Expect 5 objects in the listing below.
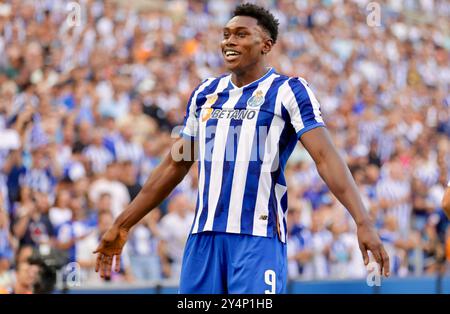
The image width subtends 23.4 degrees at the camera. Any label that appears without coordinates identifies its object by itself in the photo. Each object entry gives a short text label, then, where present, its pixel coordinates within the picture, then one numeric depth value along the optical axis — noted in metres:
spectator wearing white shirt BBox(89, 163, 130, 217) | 11.27
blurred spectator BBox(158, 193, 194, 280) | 11.38
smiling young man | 5.68
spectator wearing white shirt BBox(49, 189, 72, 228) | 10.53
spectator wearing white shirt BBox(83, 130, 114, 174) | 12.12
